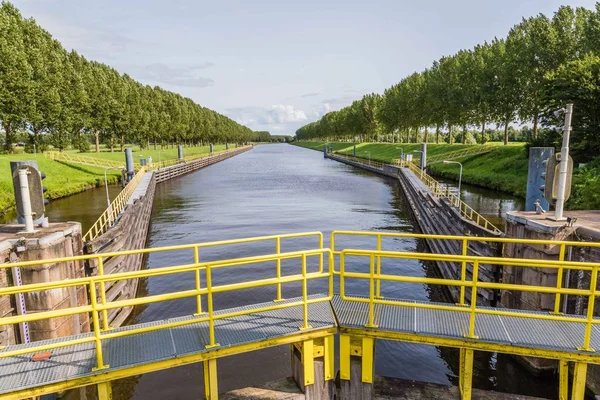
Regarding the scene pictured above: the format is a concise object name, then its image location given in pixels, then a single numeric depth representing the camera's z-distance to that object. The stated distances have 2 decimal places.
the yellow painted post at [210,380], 6.42
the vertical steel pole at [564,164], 9.54
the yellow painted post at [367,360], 6.89
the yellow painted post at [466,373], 6.68
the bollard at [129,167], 38.62
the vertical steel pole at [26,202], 9.07
